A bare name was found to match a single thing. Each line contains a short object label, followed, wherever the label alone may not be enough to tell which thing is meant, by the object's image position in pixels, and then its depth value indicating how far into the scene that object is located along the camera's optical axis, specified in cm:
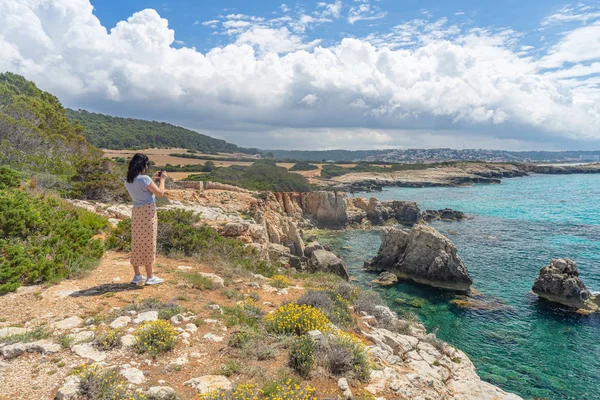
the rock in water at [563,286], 1830
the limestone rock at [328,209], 4434
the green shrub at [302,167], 10991
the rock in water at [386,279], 2269
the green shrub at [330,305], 746
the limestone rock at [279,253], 1859
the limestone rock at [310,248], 2569
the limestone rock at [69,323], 541
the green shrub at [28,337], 468
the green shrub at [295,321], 619
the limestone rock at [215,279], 847
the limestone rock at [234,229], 1562
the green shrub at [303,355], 500
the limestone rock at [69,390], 377
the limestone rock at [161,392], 397
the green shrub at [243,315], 632
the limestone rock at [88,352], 465
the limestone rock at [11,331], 495
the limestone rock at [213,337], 561
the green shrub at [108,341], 489
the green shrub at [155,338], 493
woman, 659
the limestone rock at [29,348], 443
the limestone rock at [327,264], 2142
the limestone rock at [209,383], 433
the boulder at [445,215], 4647
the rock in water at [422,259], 2152
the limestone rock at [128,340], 504
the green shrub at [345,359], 530
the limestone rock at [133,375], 428
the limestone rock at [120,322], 552
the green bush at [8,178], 1084
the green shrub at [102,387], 381
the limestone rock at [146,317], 575
